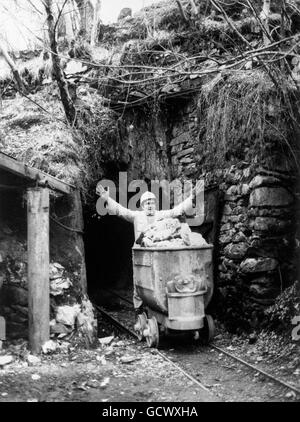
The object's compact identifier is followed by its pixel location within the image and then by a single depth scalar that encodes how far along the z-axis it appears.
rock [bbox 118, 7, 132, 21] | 12.73
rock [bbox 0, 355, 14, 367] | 5.79
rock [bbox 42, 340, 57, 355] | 6.22
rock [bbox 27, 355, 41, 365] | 5.95
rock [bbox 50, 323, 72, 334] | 6.61
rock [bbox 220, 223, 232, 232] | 7.88
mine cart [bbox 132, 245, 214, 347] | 6.50
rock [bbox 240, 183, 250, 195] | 7.39
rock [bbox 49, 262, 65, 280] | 7.14
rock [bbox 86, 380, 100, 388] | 5.31
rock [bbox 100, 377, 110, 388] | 5.36
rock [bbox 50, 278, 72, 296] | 6.99
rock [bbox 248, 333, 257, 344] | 6.96
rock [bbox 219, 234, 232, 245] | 7.83
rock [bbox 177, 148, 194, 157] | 9.17
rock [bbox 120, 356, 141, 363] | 6.42
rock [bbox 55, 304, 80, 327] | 6.77
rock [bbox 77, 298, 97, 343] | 6.84
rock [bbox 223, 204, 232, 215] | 7.90
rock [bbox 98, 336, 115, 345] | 7.28
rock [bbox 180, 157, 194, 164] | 9.19
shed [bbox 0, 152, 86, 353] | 6.29
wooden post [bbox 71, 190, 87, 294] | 7.60
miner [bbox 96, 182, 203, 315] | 8.43
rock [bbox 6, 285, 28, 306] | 6.73
